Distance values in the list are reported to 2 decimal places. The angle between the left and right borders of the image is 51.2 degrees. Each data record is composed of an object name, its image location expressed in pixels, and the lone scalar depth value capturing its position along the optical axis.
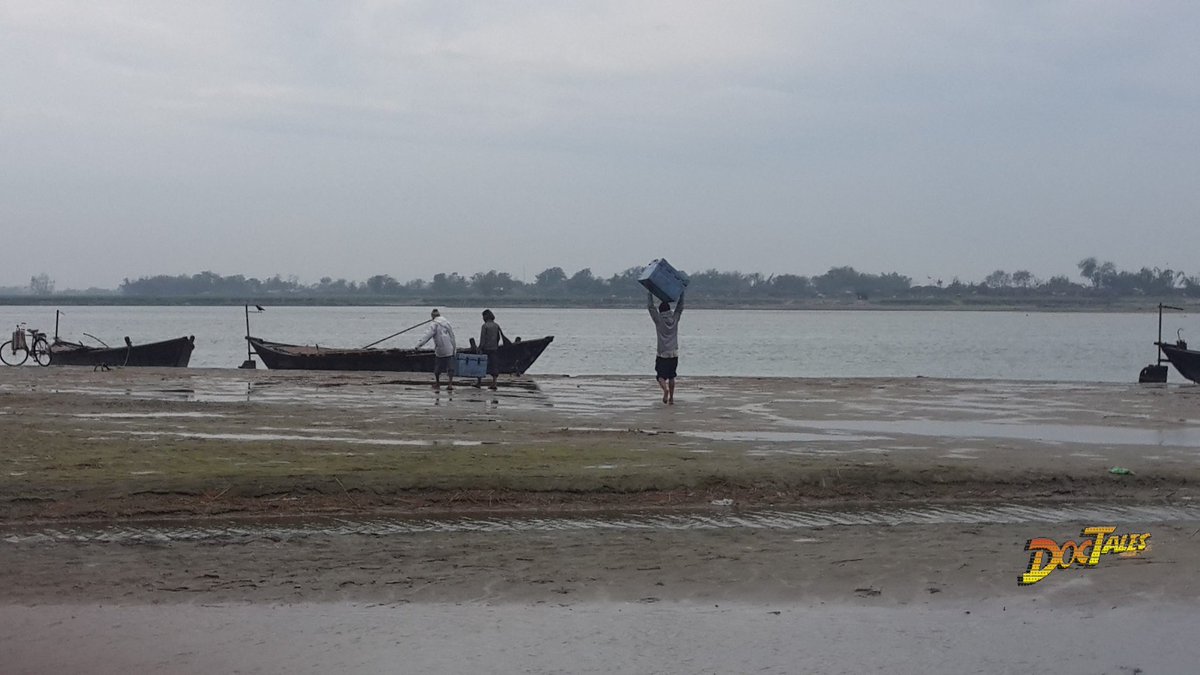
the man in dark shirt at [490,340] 28.30
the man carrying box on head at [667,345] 22.08
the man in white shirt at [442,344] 26.95
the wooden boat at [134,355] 41.78
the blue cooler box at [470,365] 27.84
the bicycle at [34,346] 44.30
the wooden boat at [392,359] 35.88
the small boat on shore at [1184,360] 34.78
